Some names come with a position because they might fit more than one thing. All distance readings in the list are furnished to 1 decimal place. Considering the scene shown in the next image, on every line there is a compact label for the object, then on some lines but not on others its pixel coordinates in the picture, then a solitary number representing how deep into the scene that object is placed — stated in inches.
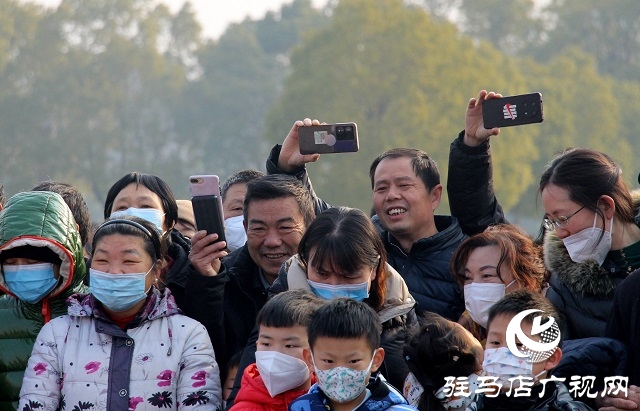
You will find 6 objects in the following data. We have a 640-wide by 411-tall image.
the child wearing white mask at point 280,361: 387.2
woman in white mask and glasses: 418.9
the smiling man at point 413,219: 472.1
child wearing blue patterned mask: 363.6
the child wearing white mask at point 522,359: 366.0
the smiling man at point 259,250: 463.8
